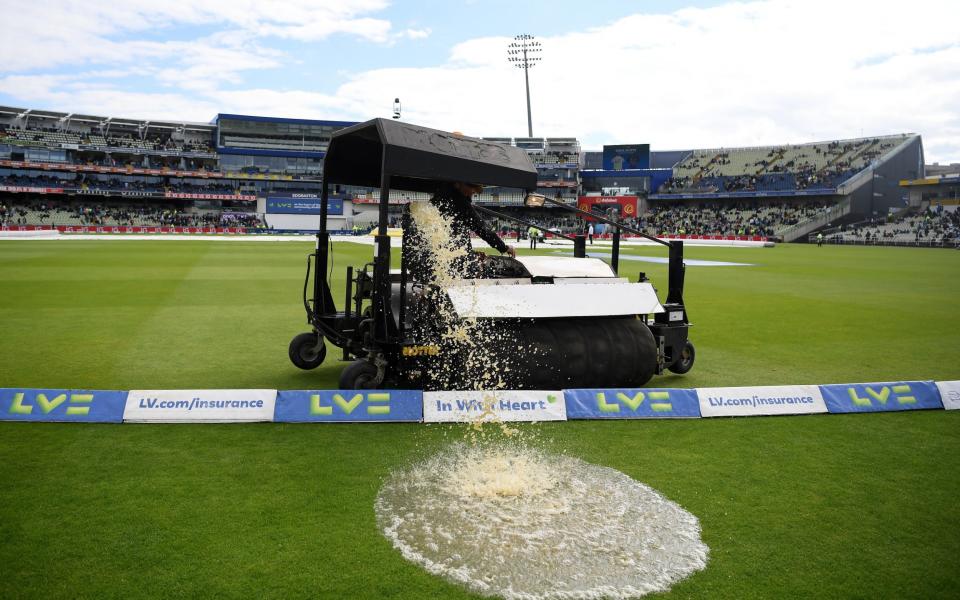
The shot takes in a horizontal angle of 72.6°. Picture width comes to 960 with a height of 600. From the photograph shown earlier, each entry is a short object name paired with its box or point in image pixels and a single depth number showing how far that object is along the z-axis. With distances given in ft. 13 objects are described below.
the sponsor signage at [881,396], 24.12
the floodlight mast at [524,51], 279.90
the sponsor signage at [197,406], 21.44
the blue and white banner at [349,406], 21.74
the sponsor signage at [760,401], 23.45
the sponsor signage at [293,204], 253.44
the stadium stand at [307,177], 245.24
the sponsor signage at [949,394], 24.99
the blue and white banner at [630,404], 22.81
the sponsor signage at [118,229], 204.54
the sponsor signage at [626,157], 304.50
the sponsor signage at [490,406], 21.90
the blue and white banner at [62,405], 21.18
